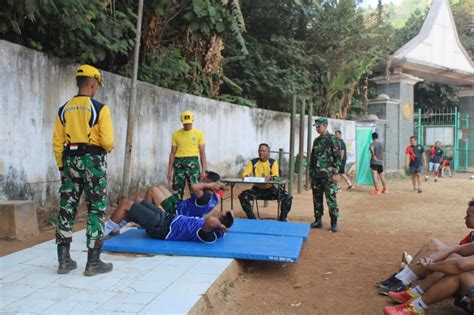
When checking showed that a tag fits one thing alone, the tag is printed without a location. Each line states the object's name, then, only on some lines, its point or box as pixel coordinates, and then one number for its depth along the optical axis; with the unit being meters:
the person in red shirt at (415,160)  13.28
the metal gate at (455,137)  20.50
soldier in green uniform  7.21
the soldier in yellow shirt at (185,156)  7.16
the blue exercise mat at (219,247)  4.88
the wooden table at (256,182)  7.14
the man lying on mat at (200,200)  5.42
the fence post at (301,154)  11.33
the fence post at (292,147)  10.05
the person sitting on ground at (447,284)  3.54
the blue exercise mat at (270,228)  6.09
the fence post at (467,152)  21.08
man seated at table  7.68
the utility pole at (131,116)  7.02
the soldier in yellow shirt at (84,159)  4.00
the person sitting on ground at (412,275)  3.99
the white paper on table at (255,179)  7.14
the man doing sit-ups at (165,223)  5.13
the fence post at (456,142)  19.80
